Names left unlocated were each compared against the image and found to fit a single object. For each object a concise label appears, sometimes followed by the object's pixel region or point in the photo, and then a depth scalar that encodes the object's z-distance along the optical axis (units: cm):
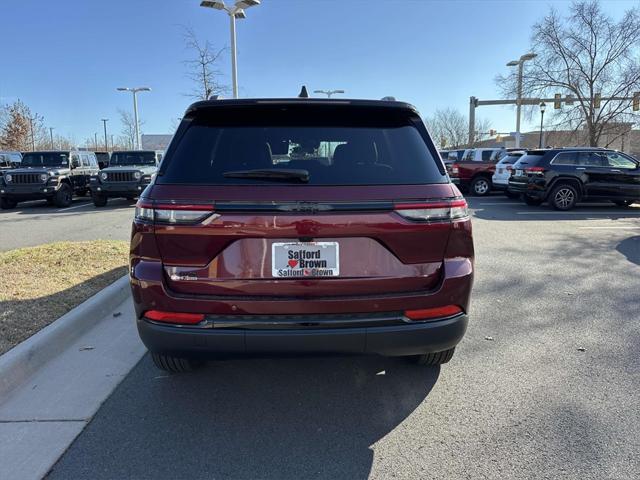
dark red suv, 247
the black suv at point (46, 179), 1545
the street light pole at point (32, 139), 4600
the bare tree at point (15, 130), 4372
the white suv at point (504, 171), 1625
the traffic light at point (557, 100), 2764
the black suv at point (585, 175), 1322
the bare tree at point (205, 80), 1992
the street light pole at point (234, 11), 1616
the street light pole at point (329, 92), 3371
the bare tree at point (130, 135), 5479
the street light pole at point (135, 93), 3800
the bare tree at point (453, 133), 7175
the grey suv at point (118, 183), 1559
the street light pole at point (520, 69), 2866
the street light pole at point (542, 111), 3028
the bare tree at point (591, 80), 2614
